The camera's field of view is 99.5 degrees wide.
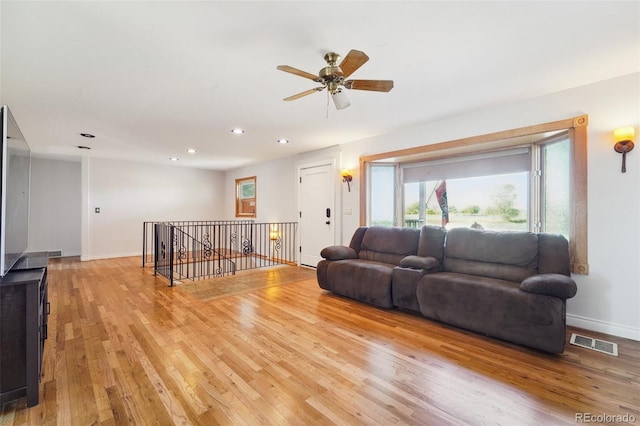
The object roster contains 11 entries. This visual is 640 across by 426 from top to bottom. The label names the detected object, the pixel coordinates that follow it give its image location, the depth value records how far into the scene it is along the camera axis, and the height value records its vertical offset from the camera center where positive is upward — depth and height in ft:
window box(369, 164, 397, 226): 15.69 +1.17
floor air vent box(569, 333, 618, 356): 7.46 -3.71
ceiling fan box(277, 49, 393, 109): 6.38 +3.47
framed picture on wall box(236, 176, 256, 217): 24.74 +1.55
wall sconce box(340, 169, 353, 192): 15.71 +2.14
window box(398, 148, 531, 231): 12.21 +1.23
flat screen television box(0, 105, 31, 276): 5.19 +0.40
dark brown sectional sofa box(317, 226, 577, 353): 7.41 -2.19
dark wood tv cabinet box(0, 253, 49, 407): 5.16 -2.49
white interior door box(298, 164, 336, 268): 16.93 +0.16
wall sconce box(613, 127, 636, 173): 8.00 +2.26
